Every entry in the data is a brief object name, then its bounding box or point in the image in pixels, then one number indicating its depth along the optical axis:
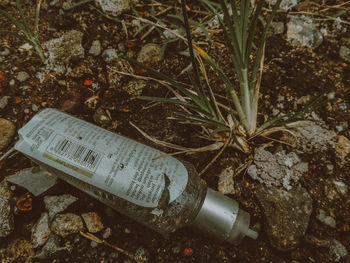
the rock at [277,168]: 0.21
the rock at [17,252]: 0.20
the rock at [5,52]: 0.25
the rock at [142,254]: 0.21
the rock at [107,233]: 0.21
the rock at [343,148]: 0.22
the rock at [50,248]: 0.20
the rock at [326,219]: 0.21
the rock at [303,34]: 0.25
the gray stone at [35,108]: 0.24
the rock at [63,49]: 0.25
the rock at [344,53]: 0.24
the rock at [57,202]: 0.21
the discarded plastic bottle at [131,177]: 0.18
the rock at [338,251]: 0.20
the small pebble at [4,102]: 0.24
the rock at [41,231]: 0.21
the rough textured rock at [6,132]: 0.23
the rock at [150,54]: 0.25
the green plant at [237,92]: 0.16
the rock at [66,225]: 0.21
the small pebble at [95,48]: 0.25
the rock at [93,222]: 0.21
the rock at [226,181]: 0.22
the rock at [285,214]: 0.20
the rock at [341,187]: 0.21
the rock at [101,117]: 0.24
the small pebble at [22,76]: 0.25
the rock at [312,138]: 0.22
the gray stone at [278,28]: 0.25
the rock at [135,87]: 0.24
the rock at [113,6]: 0.26
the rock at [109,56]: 0.25
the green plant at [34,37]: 0.22
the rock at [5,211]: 0.21
